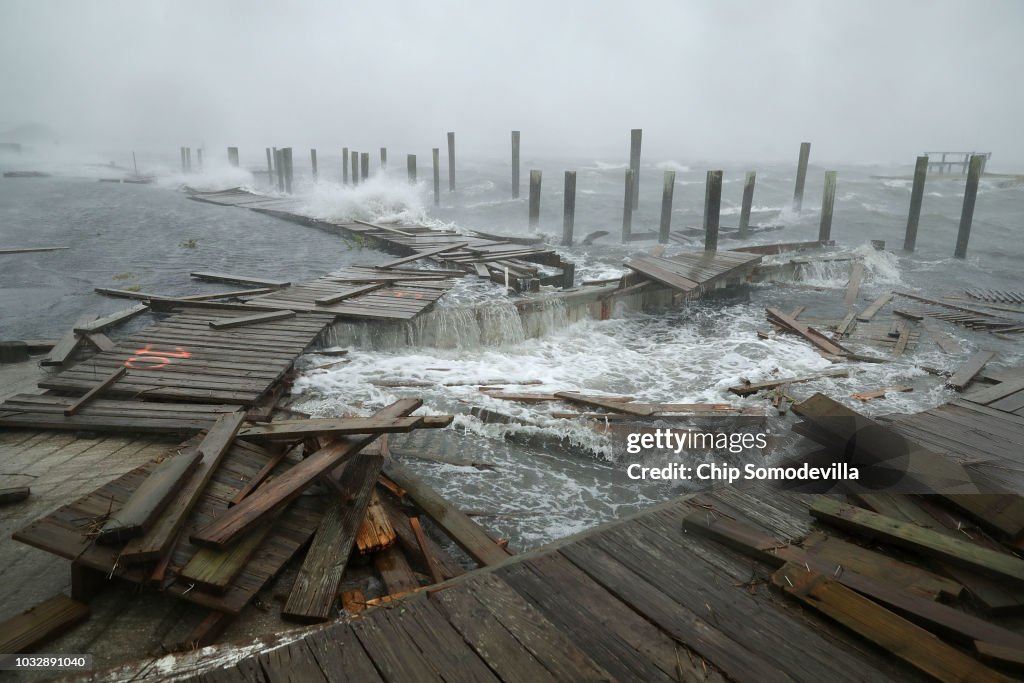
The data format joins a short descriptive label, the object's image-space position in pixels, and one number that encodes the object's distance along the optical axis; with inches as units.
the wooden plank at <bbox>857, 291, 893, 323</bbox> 538.3
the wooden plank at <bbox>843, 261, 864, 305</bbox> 603.2
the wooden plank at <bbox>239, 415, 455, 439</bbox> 196.4
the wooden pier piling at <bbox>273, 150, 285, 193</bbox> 1611.7
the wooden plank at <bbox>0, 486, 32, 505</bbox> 194.5
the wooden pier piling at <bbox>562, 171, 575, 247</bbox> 863.1
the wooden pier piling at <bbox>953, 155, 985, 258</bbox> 840.3
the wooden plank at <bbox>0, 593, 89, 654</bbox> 129.3
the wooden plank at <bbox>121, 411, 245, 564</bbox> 141.4
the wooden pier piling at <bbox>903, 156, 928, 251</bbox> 873.5
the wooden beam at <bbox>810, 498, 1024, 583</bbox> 128.6
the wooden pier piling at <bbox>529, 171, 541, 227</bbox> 949.2
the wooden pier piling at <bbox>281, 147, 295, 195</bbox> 1519.4
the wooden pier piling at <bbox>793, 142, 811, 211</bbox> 1139.3
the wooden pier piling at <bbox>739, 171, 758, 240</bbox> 968.9
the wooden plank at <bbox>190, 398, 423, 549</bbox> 149.8
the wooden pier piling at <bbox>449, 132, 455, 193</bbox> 1429.6
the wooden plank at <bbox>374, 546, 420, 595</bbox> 157.3
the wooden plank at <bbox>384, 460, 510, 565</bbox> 171.8
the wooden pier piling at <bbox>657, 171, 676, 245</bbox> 917.5
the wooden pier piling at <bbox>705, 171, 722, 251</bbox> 690.2
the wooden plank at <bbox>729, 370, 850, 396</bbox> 368.8
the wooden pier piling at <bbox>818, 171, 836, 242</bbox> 892.6
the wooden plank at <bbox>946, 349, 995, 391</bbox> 380.8
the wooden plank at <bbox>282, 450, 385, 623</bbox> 142.6
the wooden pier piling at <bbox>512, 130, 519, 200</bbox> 1302.3
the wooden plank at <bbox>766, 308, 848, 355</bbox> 450.3
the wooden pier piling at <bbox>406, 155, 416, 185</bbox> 1304.1
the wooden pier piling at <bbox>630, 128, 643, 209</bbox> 1112.9
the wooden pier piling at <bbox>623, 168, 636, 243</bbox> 957.8
